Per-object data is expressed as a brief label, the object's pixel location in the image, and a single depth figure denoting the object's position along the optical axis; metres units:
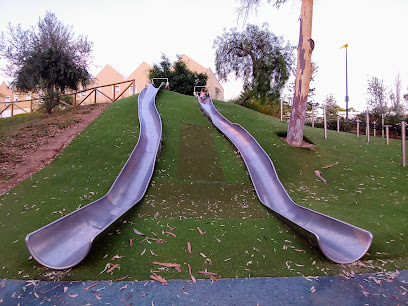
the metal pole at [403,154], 7.83
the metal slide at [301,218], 3.66
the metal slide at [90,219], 3.41
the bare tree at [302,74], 9.34
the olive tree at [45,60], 12.68
